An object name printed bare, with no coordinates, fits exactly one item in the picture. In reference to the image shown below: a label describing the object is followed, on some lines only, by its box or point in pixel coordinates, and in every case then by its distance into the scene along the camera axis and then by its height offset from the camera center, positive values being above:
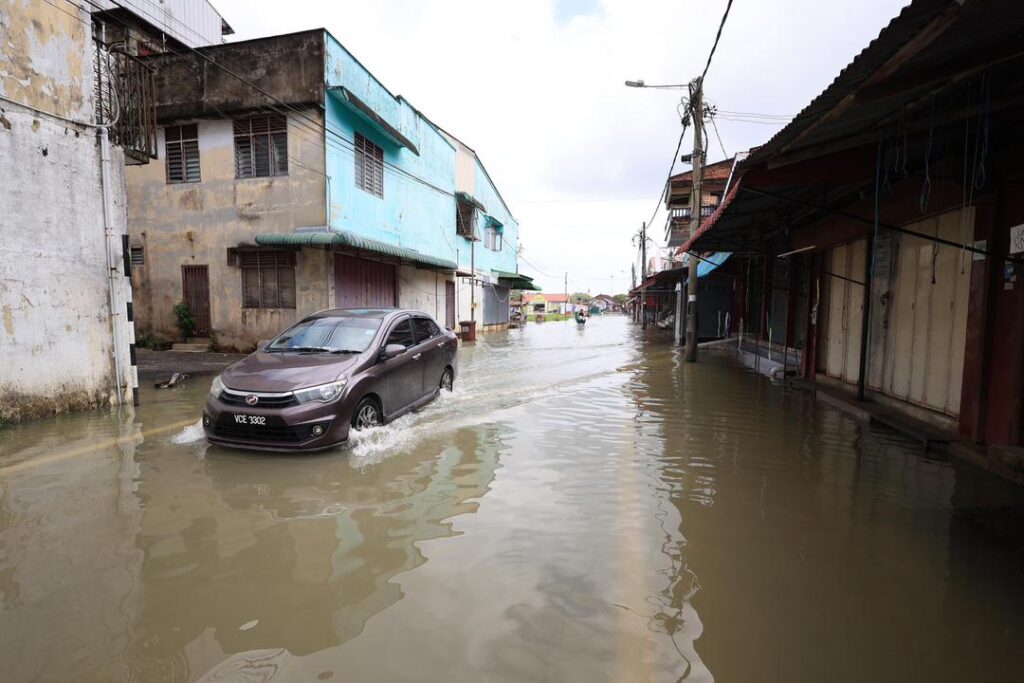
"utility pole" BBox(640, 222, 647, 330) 40.25 +4.03
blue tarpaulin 15.48 +1.21
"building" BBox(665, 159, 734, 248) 26.91 +5.84
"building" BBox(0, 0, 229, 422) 6.50 +1.04
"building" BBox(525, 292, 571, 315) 74.12 -0.31
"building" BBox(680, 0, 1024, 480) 3.76 +1.21
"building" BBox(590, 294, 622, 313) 130.25 -0.55
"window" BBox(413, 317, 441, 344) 7.82 -0.43
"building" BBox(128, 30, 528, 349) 13.70 +2.96
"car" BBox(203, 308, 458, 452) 5.28 -0.89
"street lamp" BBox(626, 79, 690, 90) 14.99 +6.07
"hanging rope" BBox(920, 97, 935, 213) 6.34 +1.33
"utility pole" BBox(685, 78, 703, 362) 14.41 +2.66
